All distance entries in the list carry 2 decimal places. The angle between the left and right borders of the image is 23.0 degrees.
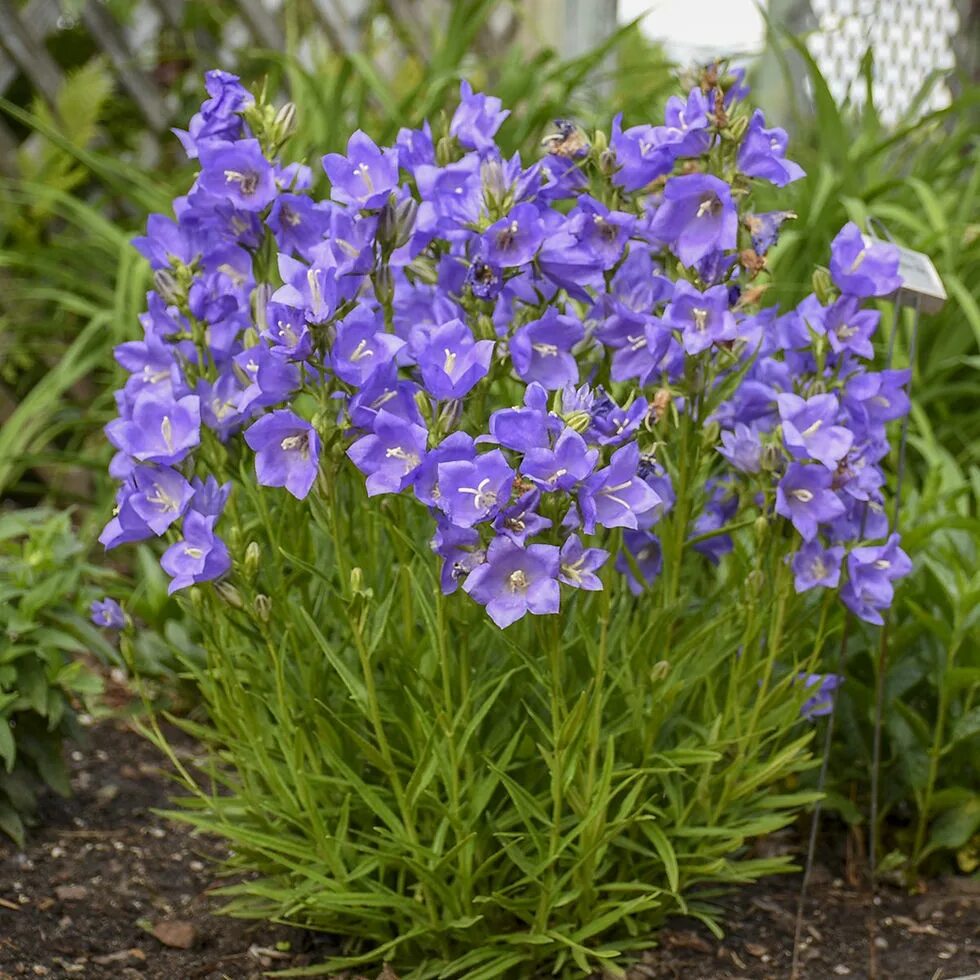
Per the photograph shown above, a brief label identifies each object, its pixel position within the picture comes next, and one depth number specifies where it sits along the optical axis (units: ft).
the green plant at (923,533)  4.01
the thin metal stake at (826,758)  3.74
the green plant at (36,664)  3.94
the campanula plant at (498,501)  3.23
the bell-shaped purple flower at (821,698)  3.81
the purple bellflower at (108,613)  3.65
